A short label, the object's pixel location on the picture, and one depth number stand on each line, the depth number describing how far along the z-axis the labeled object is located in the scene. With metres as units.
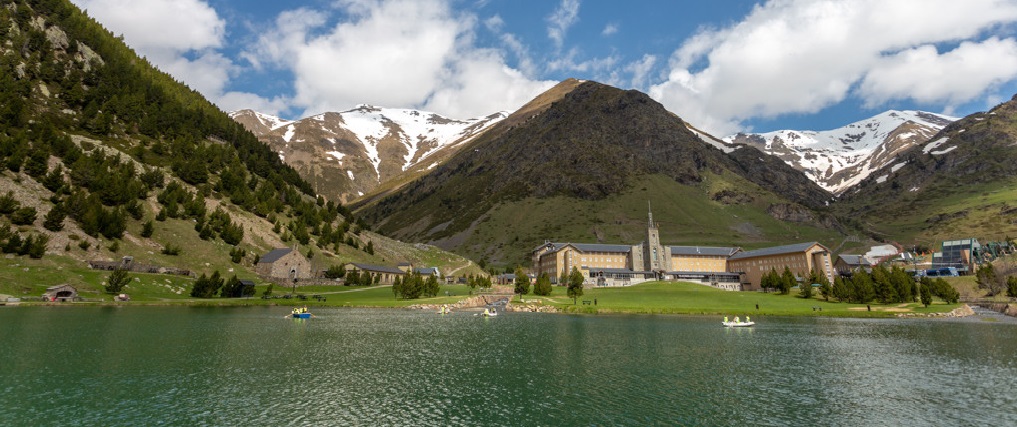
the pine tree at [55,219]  99.06
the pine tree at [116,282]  88.31
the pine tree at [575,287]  109.12
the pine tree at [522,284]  118.60
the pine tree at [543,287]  122.44
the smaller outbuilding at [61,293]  80.56
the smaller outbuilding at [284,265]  126.19
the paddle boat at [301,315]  74.25
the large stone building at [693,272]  173.62
